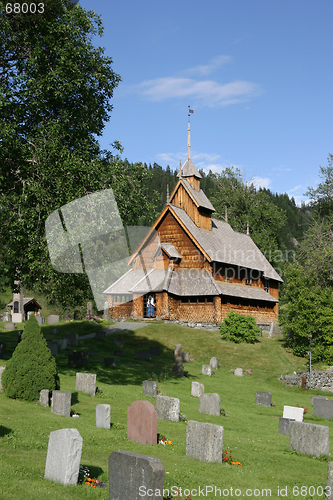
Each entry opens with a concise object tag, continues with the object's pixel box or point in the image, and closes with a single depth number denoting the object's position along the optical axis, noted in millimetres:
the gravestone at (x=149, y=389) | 18219
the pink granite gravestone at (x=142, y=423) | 11375
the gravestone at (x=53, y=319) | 40688
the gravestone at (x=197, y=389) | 20469
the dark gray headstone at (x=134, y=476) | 6738
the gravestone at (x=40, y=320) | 41253
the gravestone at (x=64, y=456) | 7910
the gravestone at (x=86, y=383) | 17122
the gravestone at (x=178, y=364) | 24844
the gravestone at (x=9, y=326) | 37219
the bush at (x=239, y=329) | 35938
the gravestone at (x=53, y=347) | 23969
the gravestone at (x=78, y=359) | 22531
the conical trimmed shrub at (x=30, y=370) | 14750
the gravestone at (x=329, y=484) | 8609
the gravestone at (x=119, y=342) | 31562
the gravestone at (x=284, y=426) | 15070
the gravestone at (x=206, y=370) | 26859
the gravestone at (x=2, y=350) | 21672
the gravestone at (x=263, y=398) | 21297
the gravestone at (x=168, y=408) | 14781
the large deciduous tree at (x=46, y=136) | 17844
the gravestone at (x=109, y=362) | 24234
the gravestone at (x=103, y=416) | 12602
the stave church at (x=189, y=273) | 40688
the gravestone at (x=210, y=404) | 16750
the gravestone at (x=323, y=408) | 18500
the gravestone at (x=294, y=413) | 16553
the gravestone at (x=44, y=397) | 14477
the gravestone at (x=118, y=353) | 28570
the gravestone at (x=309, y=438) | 11805
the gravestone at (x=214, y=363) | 29359
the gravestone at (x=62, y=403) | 13328
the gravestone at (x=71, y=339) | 30188
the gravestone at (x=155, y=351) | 30531
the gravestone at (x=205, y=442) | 10500
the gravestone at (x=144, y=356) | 28281
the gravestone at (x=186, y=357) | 30438
